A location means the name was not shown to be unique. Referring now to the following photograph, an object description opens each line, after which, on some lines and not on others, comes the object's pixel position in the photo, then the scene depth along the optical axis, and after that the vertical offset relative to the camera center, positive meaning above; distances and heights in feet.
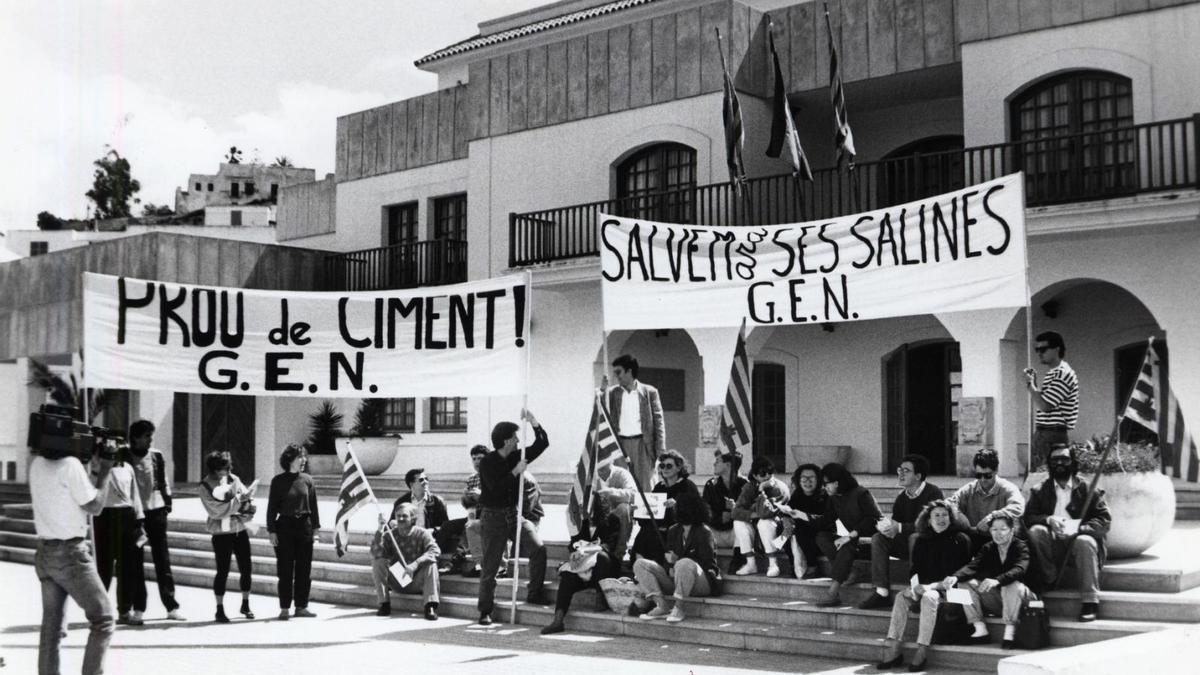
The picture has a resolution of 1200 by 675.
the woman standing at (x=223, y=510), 42.83 -2.94
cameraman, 27.35 -3.04
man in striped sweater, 36.63 +0.65
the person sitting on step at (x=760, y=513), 40.37 -2.93
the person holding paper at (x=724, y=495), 42.80 -2.49
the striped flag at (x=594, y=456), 42.11 -1.12
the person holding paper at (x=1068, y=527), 33.47 -2.90
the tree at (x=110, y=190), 232.32 +43.57
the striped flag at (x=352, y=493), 44.88 -2.48
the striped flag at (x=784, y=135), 65.92 +15.13
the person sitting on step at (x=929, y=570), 32.89 -4.06
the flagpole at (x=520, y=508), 41.27 -2.87
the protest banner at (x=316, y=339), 41.70 +2.88
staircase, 32.76 -5.74
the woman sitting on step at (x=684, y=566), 39.45 -4.55
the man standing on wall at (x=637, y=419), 45.88 +0.12
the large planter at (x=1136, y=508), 35.99 -2.52
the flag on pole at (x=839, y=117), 65.31 +15.79
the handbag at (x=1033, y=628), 32.35 -5.33
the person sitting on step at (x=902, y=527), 36.42 -3.05
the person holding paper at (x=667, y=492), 40.70 -2.29
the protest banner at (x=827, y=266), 37.29 +5.06
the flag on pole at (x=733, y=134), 67.62 +15.51
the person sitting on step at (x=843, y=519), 37.37 -2.97
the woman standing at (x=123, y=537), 41.65 -3.72
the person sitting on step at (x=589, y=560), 40.37 -4.44
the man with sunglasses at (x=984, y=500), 34.78 -2.23
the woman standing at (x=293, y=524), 43.11 -3.44
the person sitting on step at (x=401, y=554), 45.21 -4.71
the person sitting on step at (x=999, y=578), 32.81 -4.17
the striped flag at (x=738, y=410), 43.93 +0.42
